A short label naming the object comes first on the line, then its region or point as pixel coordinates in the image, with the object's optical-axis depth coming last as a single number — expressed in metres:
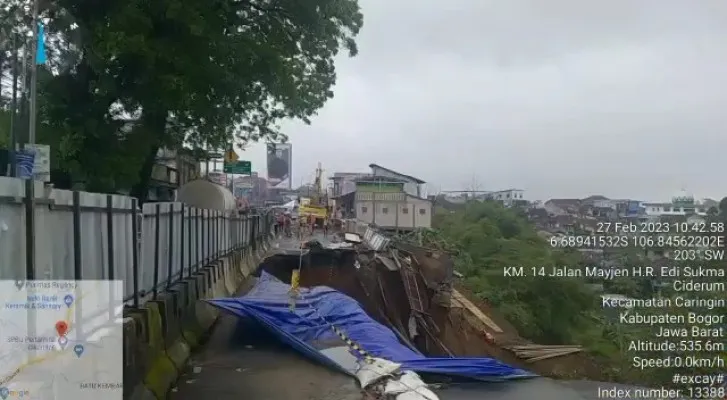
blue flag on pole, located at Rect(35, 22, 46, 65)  14.92
